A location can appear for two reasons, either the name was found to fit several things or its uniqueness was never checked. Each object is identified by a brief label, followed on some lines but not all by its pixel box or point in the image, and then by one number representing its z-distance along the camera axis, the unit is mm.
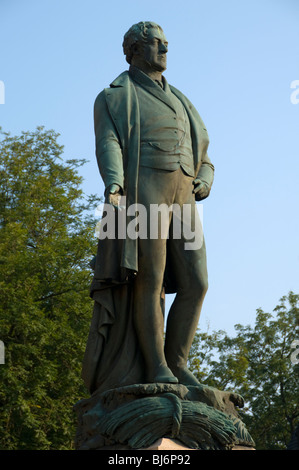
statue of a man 7441
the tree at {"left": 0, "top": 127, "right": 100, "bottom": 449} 18953
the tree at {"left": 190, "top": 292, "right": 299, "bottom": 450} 23953
